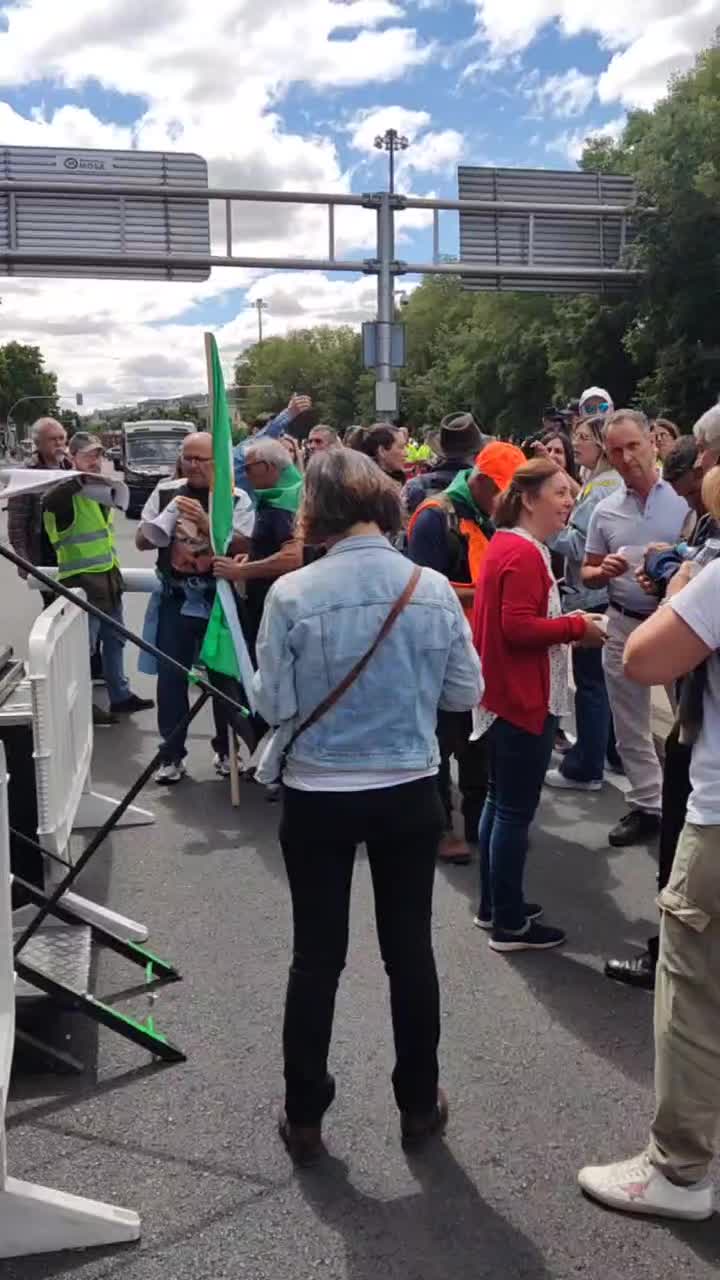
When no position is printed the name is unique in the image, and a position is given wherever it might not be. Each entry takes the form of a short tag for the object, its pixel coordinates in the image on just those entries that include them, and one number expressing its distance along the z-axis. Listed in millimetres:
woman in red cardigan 3984
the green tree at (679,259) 27500
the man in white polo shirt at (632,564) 5027
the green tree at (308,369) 96625
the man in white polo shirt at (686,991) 2551
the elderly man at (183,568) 5969
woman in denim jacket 2787
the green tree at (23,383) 106500
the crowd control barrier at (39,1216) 2549
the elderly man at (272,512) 6062
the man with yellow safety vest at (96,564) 7594
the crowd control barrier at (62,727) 3811
